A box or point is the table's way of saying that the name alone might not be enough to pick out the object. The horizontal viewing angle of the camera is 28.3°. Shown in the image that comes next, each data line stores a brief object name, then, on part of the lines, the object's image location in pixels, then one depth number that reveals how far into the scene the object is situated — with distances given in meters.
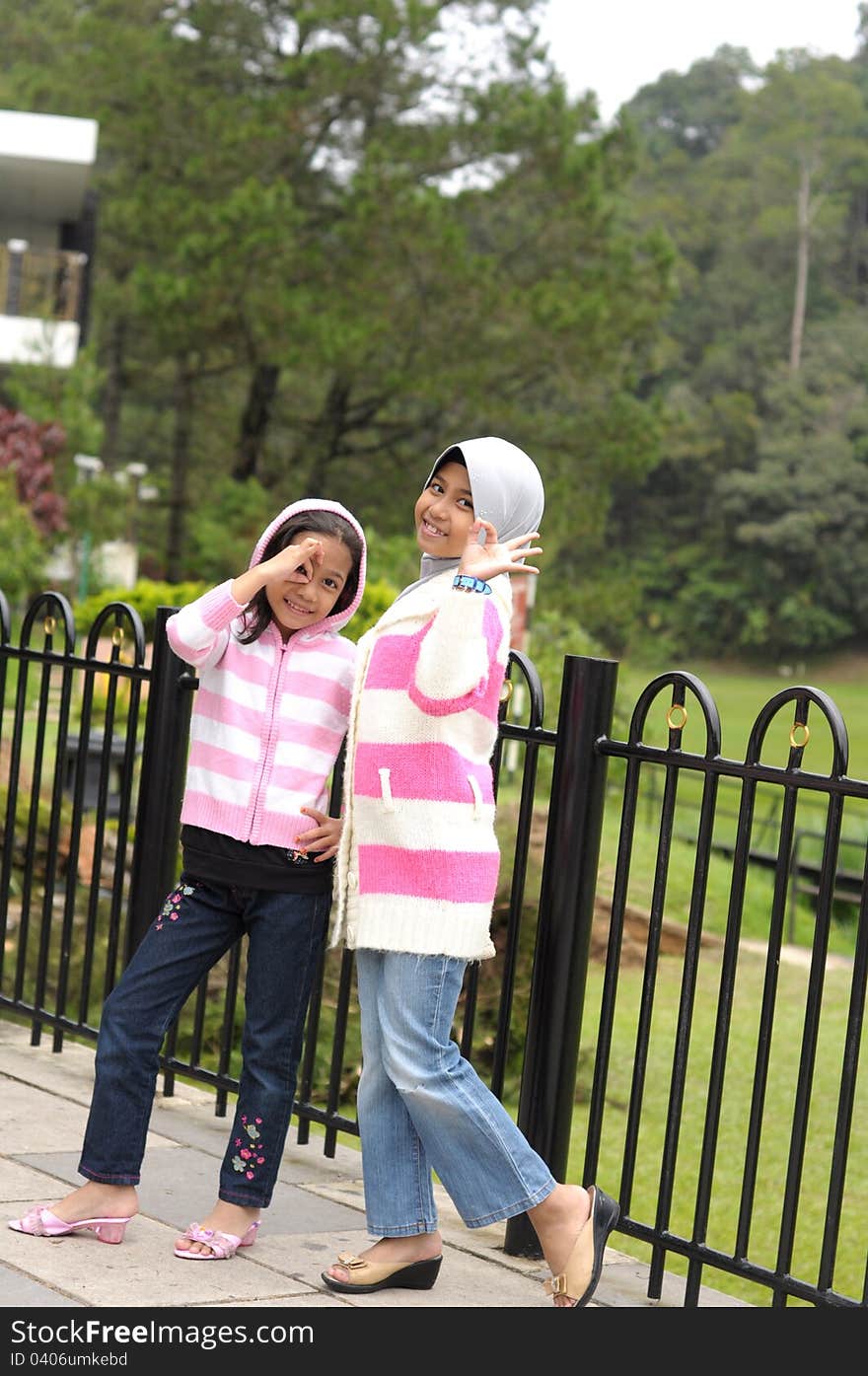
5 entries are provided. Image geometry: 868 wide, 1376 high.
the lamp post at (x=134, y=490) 23.80
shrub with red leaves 20.11
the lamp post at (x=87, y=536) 21.09
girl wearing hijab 3.09
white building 23.12
